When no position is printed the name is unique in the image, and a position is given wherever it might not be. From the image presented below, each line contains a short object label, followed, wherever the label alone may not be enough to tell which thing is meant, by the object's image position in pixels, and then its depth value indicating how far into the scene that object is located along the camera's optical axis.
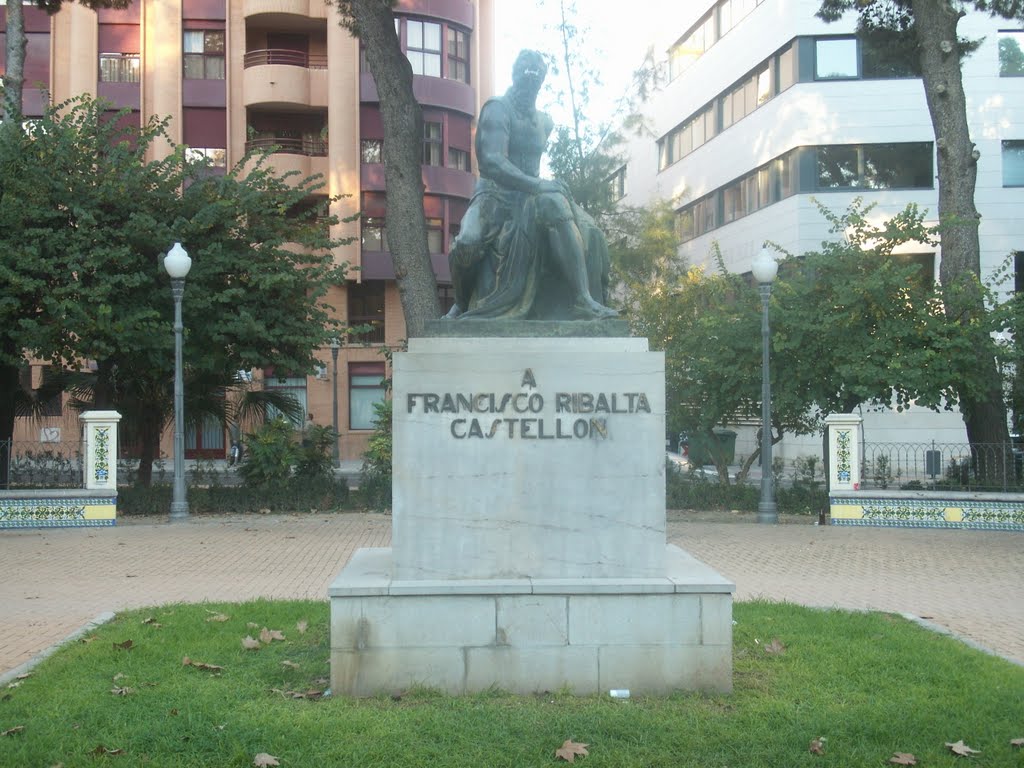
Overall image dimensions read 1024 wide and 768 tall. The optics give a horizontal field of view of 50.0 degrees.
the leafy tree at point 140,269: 16.89
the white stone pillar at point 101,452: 16.55
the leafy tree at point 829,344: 17.59
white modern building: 30.31
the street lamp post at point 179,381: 16.22
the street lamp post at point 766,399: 16.81
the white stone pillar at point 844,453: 16.45
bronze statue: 6.86
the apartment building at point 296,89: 35.28
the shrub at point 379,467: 18.67
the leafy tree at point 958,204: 17.97
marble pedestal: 6.00
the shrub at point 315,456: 19.06
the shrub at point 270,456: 18.58
